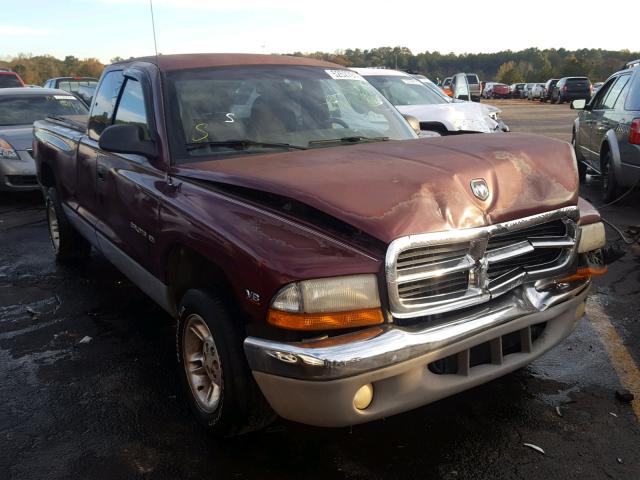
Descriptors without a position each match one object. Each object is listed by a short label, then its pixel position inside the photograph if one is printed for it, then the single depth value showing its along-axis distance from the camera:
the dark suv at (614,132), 7.50
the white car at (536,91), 50.66
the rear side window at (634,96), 7.66
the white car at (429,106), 9.77
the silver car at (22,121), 9.24
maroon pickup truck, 2.41
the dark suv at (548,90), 44.58
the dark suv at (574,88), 38.47
